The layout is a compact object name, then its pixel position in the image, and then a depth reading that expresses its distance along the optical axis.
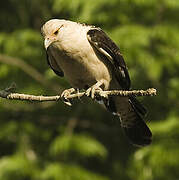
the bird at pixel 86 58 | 11.69
